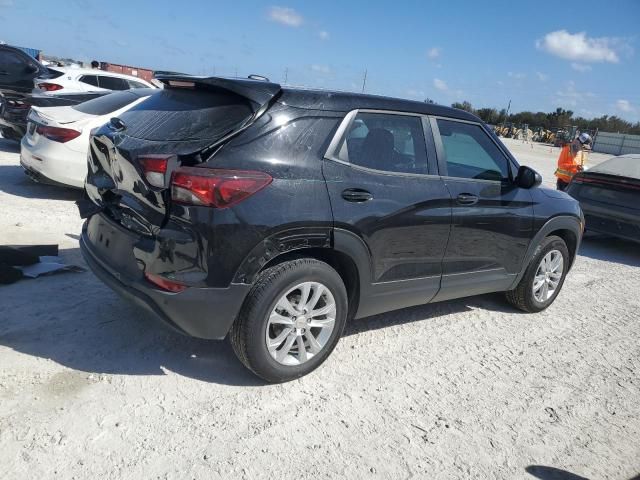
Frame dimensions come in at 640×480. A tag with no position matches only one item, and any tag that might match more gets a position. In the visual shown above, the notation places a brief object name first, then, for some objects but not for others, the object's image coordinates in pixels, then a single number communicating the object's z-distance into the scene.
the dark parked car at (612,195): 7.93
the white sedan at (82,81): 10.23
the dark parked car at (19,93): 8.11
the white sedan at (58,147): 6.77
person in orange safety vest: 10.58
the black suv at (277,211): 2.86
